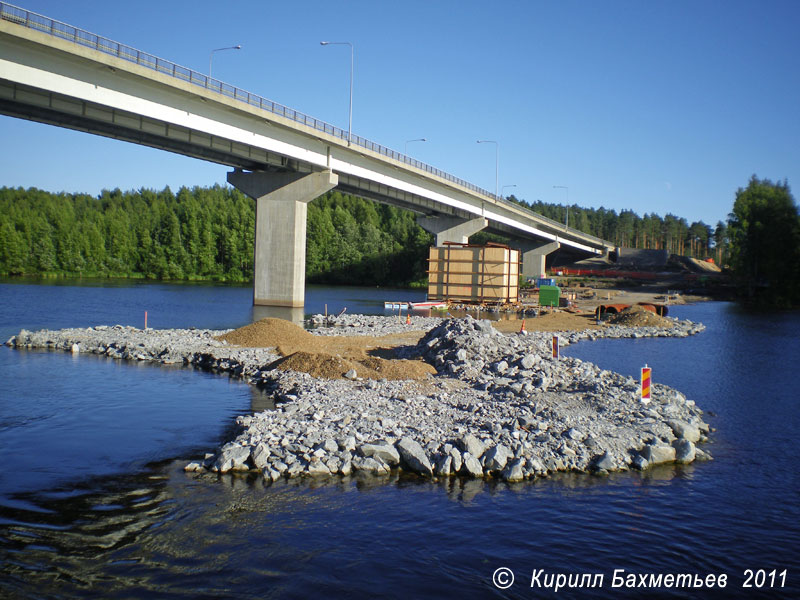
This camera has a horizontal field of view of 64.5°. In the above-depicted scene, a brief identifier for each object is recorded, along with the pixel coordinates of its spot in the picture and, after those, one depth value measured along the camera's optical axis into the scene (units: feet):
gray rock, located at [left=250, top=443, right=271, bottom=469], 37.79
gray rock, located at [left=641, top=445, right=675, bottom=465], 41.57
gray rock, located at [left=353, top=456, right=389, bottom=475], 38.32
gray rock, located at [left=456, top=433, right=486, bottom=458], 39.47
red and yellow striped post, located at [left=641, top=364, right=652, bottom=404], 53.21
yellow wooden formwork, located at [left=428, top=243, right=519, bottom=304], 172.14
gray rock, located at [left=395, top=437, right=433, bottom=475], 38.42
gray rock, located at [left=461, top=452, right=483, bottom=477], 38.37
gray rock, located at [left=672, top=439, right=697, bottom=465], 42.47
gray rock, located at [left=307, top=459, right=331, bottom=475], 37.55
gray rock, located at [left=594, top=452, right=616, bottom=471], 39.91
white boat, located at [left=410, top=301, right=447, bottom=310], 168.15
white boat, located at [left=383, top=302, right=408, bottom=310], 172.87
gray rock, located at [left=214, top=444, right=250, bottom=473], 37.70
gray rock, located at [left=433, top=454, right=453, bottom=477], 38.37
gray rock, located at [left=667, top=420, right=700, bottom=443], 46.42
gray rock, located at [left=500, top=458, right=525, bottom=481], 37.88
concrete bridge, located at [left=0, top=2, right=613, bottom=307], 90.84
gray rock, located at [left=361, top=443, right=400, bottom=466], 39.09
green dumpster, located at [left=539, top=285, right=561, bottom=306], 176.96
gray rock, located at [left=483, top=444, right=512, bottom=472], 38.50
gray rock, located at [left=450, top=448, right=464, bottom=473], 38.63
